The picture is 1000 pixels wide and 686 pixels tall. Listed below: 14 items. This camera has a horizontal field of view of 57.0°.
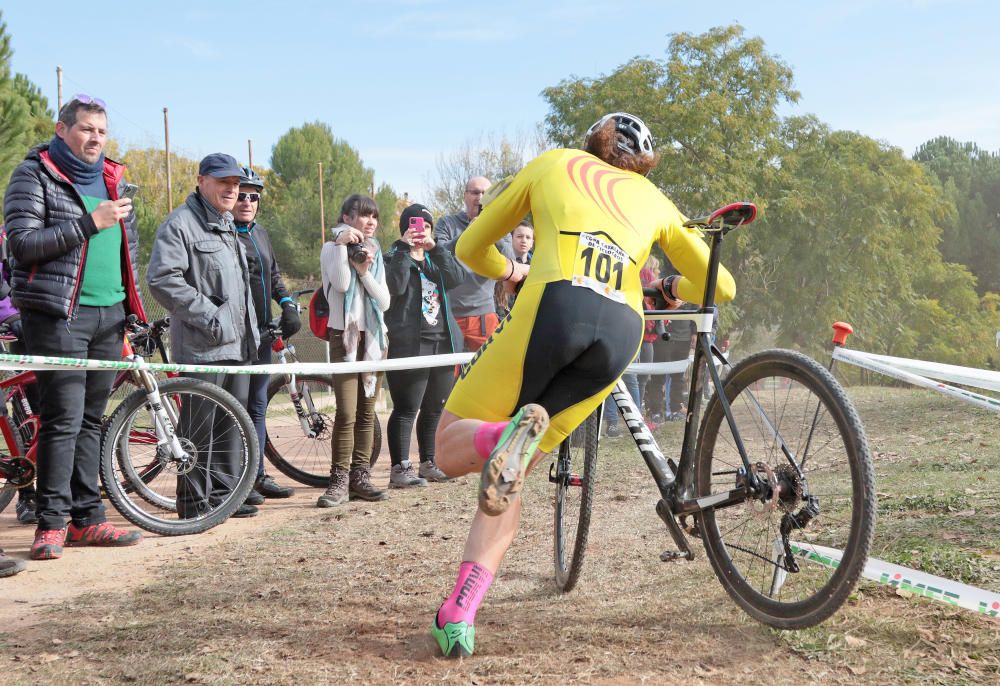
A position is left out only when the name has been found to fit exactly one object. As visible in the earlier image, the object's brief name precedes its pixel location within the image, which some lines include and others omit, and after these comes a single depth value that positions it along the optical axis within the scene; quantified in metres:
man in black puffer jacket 4.60
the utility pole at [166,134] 47.51
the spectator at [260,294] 6.36
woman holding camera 6.29
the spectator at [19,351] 5.42
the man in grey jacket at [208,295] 5.37
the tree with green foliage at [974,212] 53.00
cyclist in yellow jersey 3.00
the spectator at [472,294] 7.39
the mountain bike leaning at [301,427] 6.86
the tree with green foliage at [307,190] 57.00
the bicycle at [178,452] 5.15
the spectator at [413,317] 6.72
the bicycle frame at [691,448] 3.30
